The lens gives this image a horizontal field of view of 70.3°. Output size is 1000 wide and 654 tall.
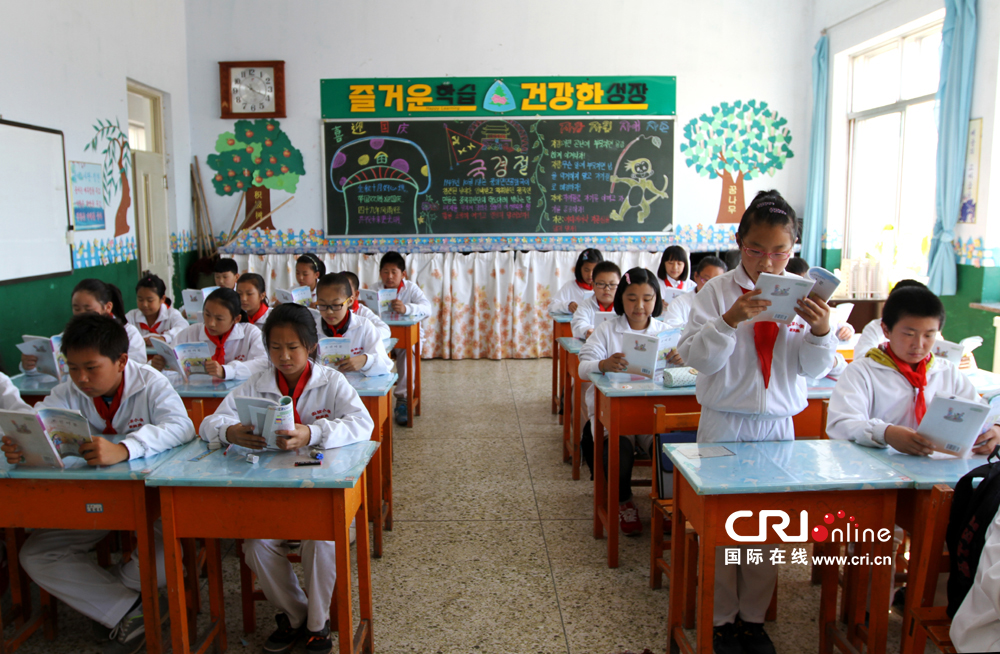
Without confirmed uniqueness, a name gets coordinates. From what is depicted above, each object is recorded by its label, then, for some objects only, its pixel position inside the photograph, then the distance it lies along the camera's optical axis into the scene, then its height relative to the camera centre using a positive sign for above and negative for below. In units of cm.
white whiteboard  418 +28
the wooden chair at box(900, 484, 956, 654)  171 -86
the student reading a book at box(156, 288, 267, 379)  349 -43
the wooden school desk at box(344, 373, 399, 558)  293 -89
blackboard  695 +70
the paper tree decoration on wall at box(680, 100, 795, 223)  700 +99
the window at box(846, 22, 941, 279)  552 +79
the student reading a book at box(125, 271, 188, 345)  428 -40
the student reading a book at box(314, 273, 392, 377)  347 -38
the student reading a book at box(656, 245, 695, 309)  533 -18
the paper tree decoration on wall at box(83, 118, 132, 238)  530 +65
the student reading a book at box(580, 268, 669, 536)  320 -42
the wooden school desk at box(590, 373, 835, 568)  278 -66
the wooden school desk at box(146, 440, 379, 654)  189 -69
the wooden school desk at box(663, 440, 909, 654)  183 -65
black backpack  163 -65
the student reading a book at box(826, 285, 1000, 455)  222 -42
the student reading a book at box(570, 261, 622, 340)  436 -33
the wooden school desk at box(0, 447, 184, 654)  196 -70
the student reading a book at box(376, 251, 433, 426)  514 -33
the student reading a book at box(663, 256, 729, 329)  445 -33
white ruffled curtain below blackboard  701 -43
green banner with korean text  690 +146
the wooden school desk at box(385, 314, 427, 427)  475 -62
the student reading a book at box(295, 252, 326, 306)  533 -18
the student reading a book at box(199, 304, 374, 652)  219 -55
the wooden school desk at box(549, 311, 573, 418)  505 -64
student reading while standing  197 -35
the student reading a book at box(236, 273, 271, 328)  417 -29
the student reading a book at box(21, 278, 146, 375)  341 -27
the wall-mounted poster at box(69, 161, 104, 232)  495 +38
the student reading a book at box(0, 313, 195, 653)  218 -56
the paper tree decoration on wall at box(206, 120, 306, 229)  692 +88
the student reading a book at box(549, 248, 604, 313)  539 -31
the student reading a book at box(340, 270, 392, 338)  419 -41
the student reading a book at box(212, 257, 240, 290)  511 -18
